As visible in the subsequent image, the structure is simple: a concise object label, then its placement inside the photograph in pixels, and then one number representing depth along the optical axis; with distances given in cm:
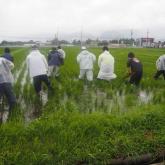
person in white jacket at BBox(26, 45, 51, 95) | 922
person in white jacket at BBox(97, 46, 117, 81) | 1220
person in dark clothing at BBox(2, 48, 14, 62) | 1220
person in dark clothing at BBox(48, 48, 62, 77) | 1305
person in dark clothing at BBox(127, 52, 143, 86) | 1136
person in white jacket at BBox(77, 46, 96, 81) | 1240
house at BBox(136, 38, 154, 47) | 10664
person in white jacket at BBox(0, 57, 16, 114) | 759
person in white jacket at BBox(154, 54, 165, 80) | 1236
